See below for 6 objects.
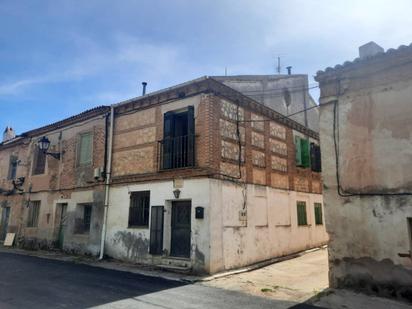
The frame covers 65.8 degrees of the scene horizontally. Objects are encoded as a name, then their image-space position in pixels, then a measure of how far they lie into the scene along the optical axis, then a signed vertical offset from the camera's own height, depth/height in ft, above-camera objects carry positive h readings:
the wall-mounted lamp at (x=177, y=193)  33.27 +2.83
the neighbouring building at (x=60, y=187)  42.57 +4.82
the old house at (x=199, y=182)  31.99 +4.35
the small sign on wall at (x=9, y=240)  53.34 -3.48
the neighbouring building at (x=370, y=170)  21.36 +3.80
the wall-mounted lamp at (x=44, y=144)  47.24 +10.93
